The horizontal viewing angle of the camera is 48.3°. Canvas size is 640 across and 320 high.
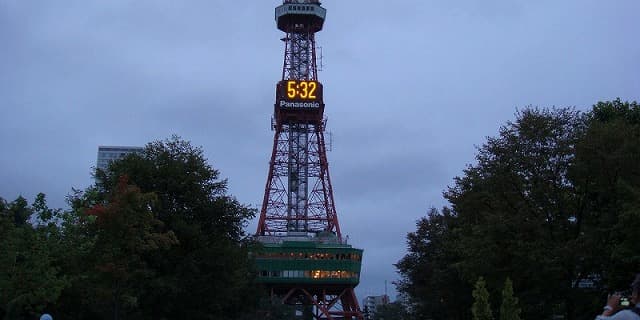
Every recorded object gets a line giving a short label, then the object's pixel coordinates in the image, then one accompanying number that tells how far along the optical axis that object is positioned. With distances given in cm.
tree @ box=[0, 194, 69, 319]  2702
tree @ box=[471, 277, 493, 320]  3444
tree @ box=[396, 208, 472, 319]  5134
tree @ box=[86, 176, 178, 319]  3103
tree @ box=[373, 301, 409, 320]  11614
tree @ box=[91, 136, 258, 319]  4084
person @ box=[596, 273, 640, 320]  661
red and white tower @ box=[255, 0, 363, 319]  11731
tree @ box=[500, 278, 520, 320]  3183
